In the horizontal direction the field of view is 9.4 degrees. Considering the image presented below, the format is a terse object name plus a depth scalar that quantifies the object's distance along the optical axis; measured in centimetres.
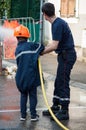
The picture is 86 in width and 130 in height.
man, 812
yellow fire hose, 775
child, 802
